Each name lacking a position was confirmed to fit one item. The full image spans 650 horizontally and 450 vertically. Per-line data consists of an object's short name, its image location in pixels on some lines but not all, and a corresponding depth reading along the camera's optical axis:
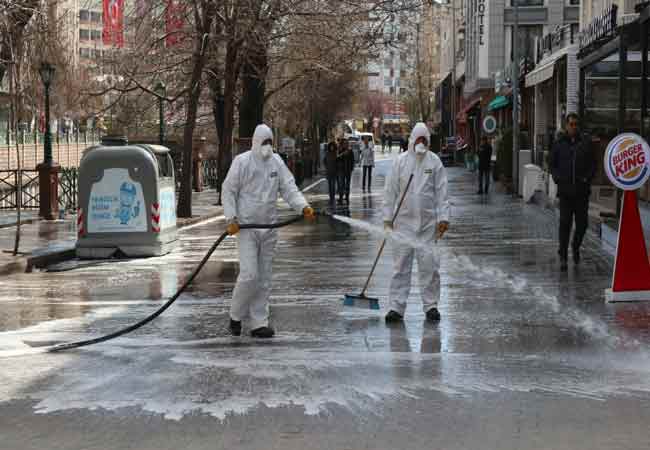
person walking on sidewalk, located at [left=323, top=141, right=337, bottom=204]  33.16
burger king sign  11.91
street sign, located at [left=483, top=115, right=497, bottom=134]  43.64
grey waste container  17.67
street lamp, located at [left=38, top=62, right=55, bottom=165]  25.80
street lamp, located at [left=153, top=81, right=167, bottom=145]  31.78
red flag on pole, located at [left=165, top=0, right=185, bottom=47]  28.58
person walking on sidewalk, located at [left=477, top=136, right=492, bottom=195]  37.38
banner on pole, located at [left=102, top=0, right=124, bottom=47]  35.01
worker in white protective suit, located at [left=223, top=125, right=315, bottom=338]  9.66
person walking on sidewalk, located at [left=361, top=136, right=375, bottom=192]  40.72
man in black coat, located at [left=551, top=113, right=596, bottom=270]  15.12
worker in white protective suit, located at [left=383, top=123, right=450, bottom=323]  10.44
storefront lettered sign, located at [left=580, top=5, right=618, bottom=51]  22.98
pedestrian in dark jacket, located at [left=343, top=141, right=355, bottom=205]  33.25
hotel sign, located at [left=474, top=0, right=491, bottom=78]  60.59
